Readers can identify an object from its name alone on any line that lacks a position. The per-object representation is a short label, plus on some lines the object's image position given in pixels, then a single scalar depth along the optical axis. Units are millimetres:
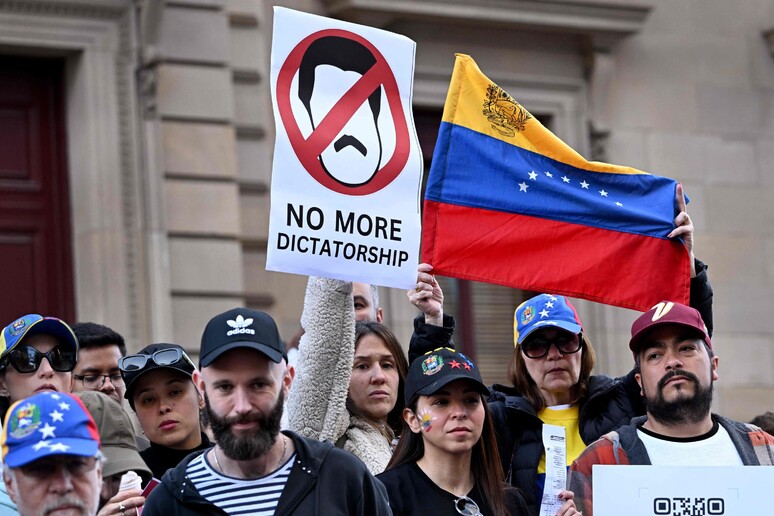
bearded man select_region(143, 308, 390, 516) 8996
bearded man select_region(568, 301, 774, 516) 10968
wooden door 21167
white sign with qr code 10549
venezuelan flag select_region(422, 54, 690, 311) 12766
